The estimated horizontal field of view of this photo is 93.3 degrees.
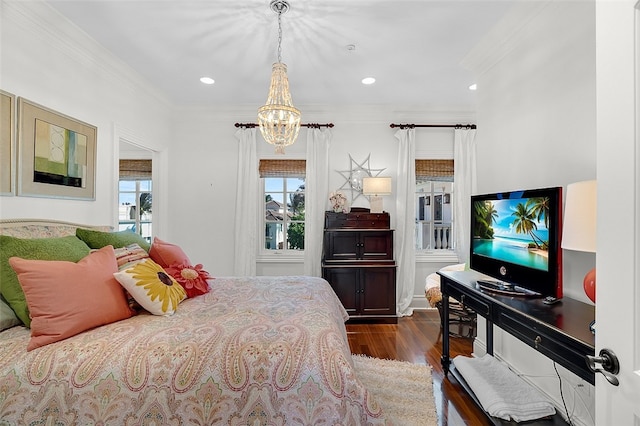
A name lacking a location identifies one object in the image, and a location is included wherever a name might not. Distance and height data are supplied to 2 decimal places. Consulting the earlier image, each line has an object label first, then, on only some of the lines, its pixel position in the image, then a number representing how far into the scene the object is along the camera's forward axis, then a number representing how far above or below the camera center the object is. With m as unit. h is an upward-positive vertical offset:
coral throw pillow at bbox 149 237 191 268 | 2.28 -0.33
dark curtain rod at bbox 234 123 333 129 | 4.12 +1.21
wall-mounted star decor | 4.20 +0.58
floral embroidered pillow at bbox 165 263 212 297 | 2.10 -0.47
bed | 1.20 -0.69
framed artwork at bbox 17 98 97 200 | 2.09 +0.43
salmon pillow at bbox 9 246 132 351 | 1.38 -0.43
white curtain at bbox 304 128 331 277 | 4.09 +0.27
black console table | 1.25 -0.52
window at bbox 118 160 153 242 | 4.75 +0.14
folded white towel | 1.82 -1.14
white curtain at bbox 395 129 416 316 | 4.10 -0.04
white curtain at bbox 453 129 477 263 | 4.14 +0.59
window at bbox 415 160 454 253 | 4.40 +0.01
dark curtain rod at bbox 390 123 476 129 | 4.12 +1.24
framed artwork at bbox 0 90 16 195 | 1.95 +0.44
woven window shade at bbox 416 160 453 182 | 4.24 +0.67
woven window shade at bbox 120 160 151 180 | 4.66 +0.66
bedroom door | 0.73 +0.04
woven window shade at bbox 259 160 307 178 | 4.25 +0.65
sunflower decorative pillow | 1.68 -0.44
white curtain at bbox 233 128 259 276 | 4.13 +0.09
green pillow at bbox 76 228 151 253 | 2.17 -0.20
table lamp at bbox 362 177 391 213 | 3.86 +0.37
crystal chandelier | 2.21 +0.76
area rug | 1.94 -1.29
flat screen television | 1.65 -0.15
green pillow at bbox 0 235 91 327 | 1.53 -0.25
